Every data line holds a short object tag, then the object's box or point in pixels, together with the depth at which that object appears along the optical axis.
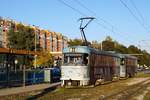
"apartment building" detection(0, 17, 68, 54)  80.85
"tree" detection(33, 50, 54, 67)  61.09
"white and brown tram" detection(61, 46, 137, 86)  19.04
